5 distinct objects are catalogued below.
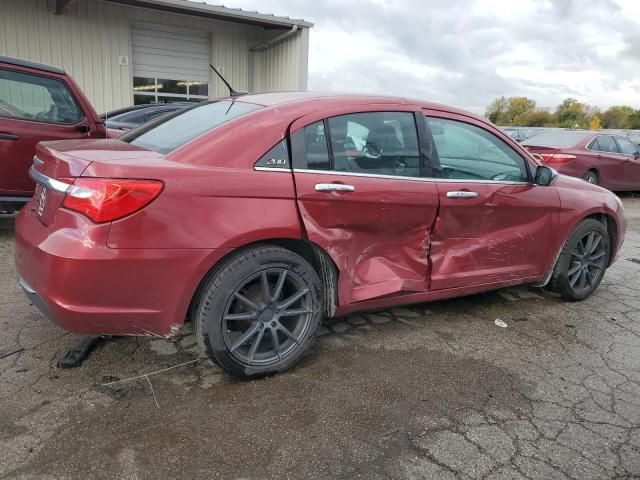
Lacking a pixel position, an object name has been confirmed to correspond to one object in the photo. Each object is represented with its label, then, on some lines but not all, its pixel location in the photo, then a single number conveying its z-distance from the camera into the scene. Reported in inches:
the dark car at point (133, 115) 293.3
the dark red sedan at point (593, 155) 412.5
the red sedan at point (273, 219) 98.7
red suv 213.0
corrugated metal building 414.0
